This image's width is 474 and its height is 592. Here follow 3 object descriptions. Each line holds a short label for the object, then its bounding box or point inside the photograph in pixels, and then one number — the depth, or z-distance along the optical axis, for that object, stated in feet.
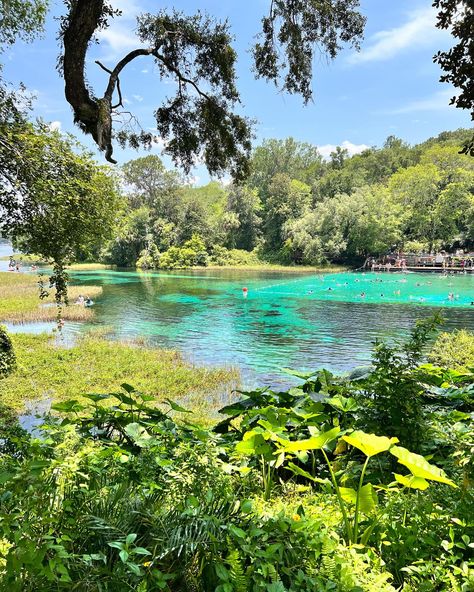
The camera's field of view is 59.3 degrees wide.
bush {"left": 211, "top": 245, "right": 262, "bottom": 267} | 221.25
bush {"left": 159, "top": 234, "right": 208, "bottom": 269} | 204.03
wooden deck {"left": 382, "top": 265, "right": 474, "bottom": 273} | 164.76
